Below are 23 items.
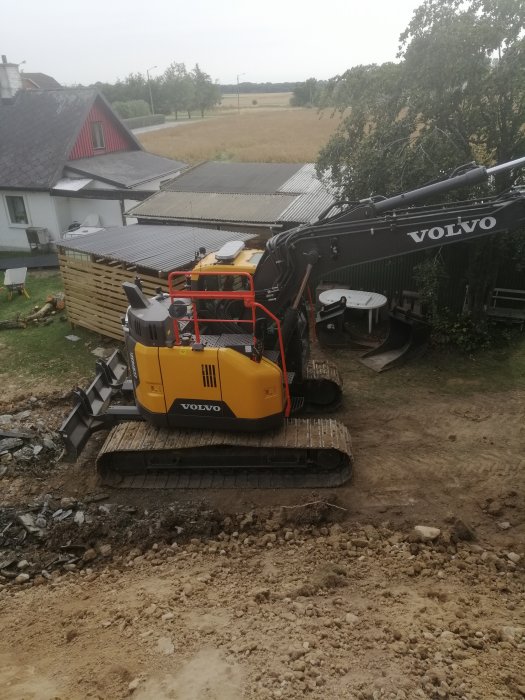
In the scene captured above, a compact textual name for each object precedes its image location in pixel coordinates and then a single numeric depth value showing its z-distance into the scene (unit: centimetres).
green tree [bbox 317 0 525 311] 1060
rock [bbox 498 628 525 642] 513
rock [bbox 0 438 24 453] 924
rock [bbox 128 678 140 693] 487
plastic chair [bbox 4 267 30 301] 1673
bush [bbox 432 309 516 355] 1230
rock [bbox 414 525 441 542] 693
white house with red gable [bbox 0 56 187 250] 2145
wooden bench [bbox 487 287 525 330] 1319
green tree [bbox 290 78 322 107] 7620
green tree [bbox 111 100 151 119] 6812
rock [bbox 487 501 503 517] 745
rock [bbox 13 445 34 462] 896
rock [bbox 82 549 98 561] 708
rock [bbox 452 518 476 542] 698
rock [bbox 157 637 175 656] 529
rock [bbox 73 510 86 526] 763
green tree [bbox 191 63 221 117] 8038
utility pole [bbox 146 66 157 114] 7206
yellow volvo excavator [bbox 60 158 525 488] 784
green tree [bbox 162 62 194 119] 7850
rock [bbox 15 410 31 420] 1034
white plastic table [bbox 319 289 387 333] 1299
